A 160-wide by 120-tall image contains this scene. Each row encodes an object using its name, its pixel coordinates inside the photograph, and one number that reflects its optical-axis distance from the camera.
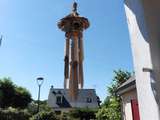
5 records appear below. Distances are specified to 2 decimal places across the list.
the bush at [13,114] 9.27
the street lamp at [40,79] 7.62
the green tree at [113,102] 7.87
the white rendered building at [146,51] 0.93
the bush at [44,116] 9.43
